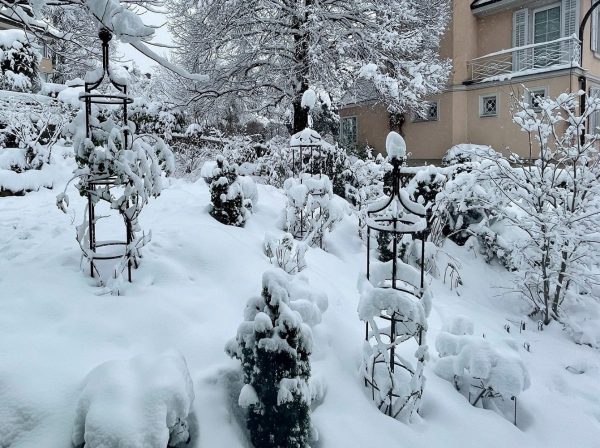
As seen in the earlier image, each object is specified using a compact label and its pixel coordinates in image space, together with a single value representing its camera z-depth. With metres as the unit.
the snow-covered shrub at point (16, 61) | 9.26
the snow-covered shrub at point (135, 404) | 1.75
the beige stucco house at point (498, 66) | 13.87
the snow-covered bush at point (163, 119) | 11.20
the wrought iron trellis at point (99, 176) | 3.18
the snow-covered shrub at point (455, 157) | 6.71
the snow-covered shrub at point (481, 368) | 2.89
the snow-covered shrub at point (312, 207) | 5.66
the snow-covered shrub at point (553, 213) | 4.82
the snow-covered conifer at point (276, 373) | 2.19
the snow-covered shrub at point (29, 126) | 7.80
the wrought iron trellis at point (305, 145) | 5.79
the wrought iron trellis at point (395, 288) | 2.67
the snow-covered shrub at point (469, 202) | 5.48
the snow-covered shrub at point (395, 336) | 2.62
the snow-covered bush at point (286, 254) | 3.99
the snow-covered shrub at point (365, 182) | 7.68
